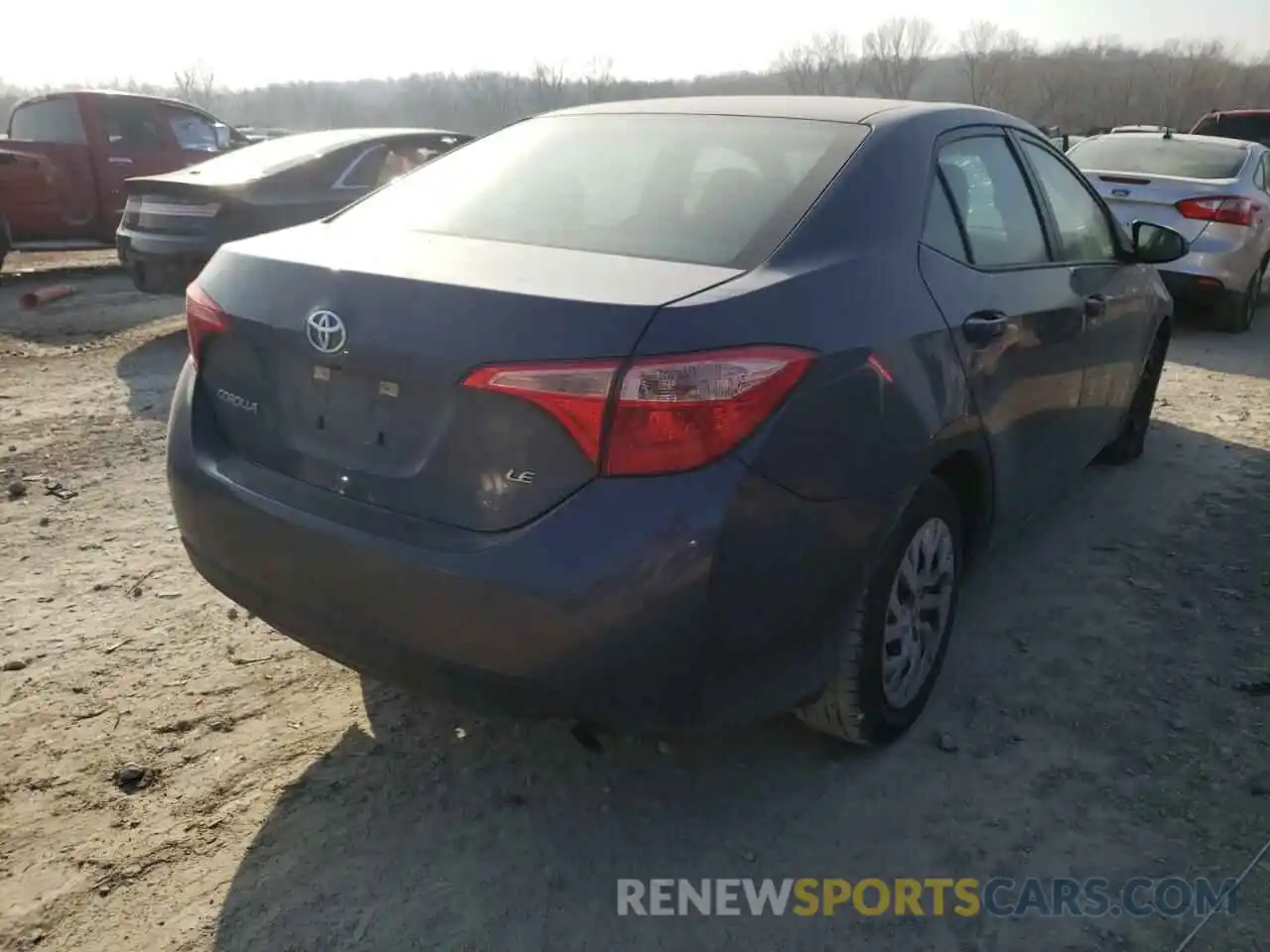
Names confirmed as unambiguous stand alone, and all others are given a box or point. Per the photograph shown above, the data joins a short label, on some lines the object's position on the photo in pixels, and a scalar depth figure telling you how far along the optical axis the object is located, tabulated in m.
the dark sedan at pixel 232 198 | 6.77
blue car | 1.97
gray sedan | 7.87
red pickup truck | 9.52
